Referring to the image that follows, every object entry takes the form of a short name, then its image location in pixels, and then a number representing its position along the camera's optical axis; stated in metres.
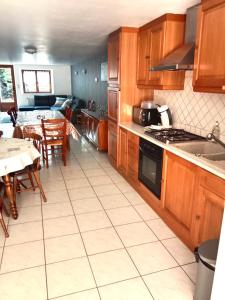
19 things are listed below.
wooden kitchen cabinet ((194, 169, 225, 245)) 1.74
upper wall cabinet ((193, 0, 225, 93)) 1.88
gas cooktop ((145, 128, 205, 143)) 2.54
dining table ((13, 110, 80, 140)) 4.30
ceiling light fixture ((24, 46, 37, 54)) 5.23
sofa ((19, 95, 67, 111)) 10.09
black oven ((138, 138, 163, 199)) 2.63
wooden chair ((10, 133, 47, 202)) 2.75
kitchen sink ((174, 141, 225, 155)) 2.40
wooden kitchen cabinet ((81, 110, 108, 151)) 5.03
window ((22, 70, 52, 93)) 10.56
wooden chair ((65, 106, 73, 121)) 5.82
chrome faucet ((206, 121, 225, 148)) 2.43
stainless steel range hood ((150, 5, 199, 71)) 2.30
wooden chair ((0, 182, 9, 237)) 2.30
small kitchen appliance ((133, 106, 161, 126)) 3.40
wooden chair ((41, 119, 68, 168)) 4.24
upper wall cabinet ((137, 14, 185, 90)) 2.74
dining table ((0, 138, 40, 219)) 2.38
